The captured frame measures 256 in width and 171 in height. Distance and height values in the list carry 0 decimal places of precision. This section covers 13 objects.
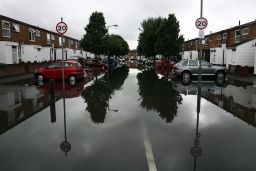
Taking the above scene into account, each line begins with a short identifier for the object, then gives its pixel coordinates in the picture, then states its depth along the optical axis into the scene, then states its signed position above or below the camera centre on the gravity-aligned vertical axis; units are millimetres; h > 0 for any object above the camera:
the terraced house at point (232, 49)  25875 +2109
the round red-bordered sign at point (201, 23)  14188 +2411
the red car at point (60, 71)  18219 -596
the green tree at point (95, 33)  43438 +5525
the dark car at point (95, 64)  35781 -77
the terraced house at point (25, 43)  26320 +2830
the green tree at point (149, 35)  52050 +6191
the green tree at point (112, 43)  44094 +4268
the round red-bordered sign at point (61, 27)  12273 +1866
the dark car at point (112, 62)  48956 +321
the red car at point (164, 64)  37594 -56
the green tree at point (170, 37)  44375 +4893
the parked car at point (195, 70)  19781 -513
